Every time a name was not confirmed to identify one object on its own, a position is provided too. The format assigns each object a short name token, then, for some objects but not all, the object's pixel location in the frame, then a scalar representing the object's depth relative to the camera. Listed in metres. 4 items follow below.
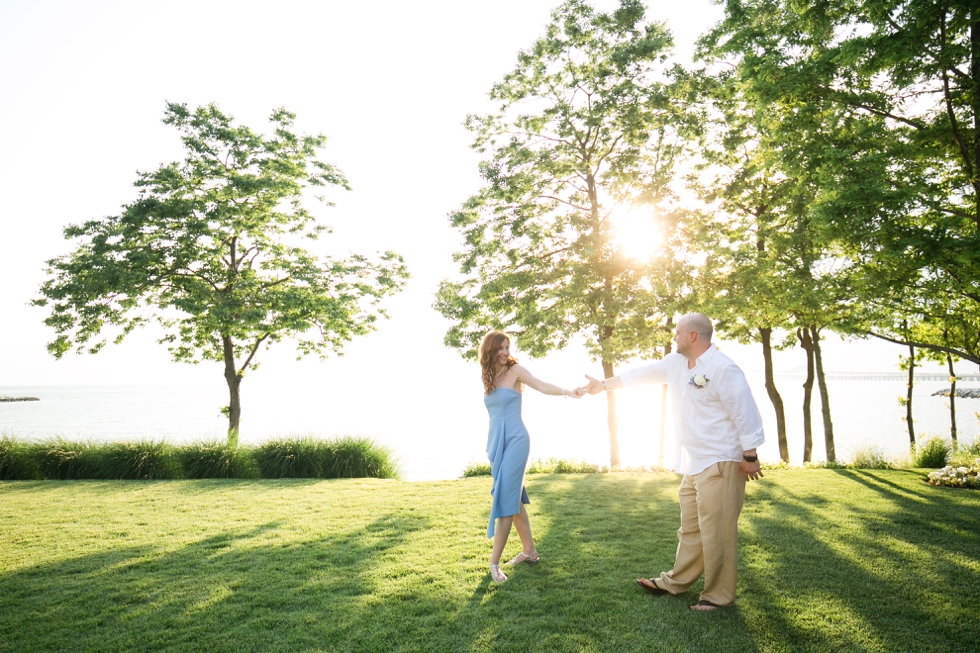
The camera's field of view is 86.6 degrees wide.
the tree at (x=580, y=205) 14.88
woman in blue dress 5.38
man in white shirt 4.24
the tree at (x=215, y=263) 16.22
